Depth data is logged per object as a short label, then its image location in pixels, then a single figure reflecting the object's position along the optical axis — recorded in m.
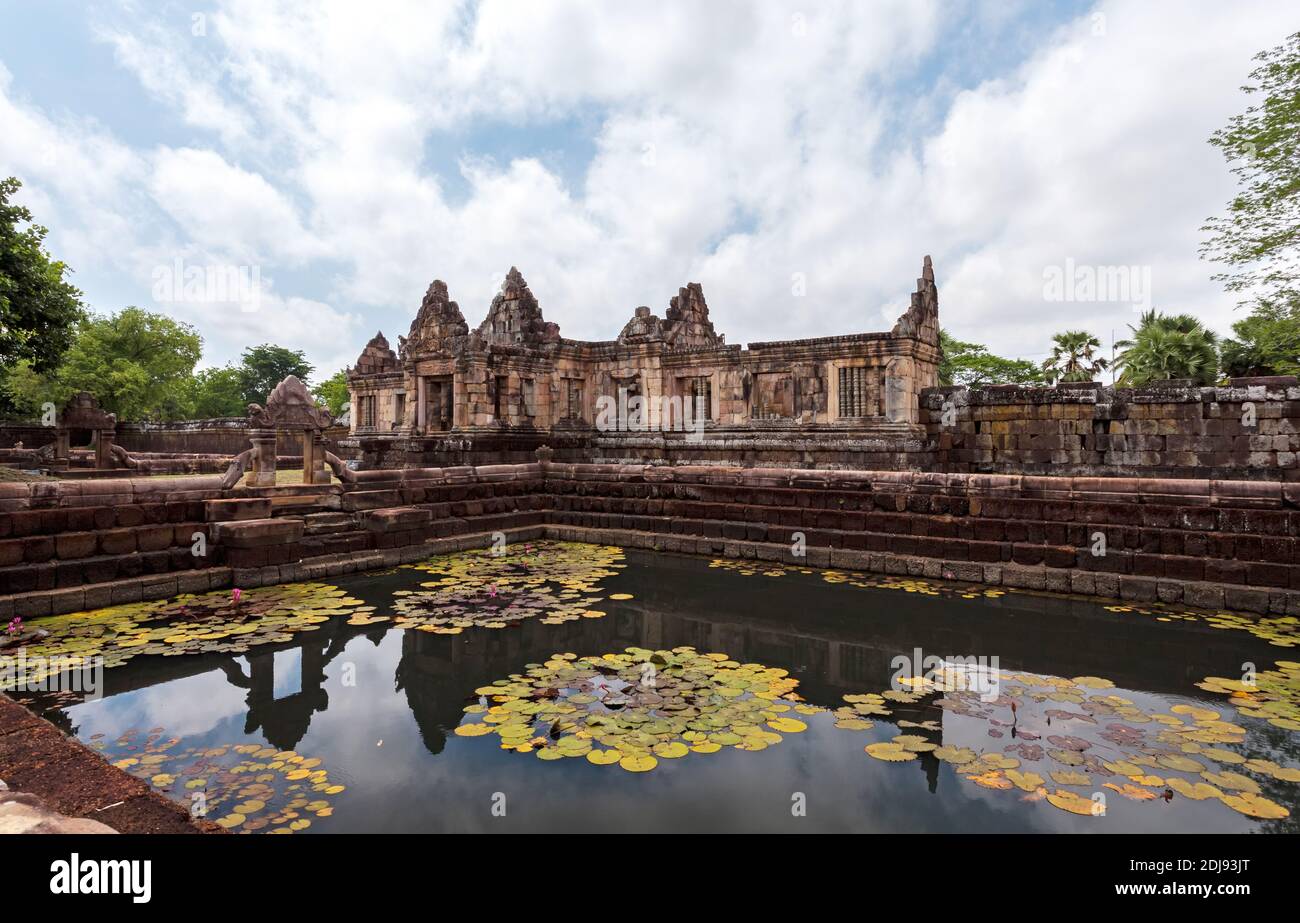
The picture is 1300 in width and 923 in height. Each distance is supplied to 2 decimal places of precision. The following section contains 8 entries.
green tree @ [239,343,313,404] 58.12
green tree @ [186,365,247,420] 55.16
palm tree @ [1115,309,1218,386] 20.08
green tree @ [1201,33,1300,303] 14.45
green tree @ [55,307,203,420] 35.19
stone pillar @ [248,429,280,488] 8.24
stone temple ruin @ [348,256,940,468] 14.69
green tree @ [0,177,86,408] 12.30
